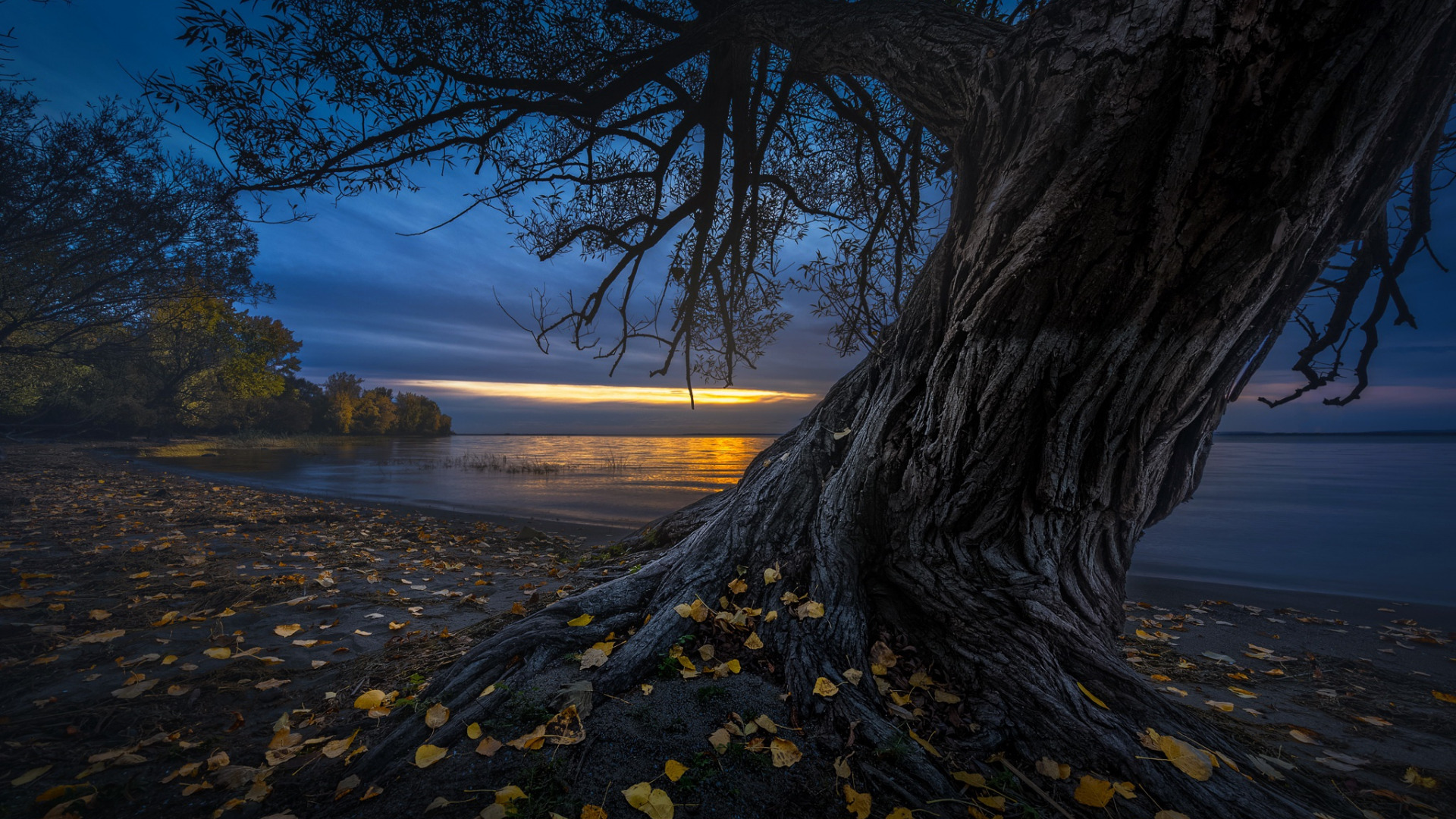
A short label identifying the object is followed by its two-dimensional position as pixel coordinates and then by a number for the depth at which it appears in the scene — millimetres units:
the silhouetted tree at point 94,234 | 9328
